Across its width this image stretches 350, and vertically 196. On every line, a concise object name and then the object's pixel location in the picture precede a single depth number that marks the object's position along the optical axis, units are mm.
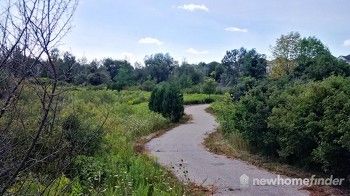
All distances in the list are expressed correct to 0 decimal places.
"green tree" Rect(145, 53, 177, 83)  89750
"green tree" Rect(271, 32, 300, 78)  46344
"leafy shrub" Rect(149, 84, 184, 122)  28016
